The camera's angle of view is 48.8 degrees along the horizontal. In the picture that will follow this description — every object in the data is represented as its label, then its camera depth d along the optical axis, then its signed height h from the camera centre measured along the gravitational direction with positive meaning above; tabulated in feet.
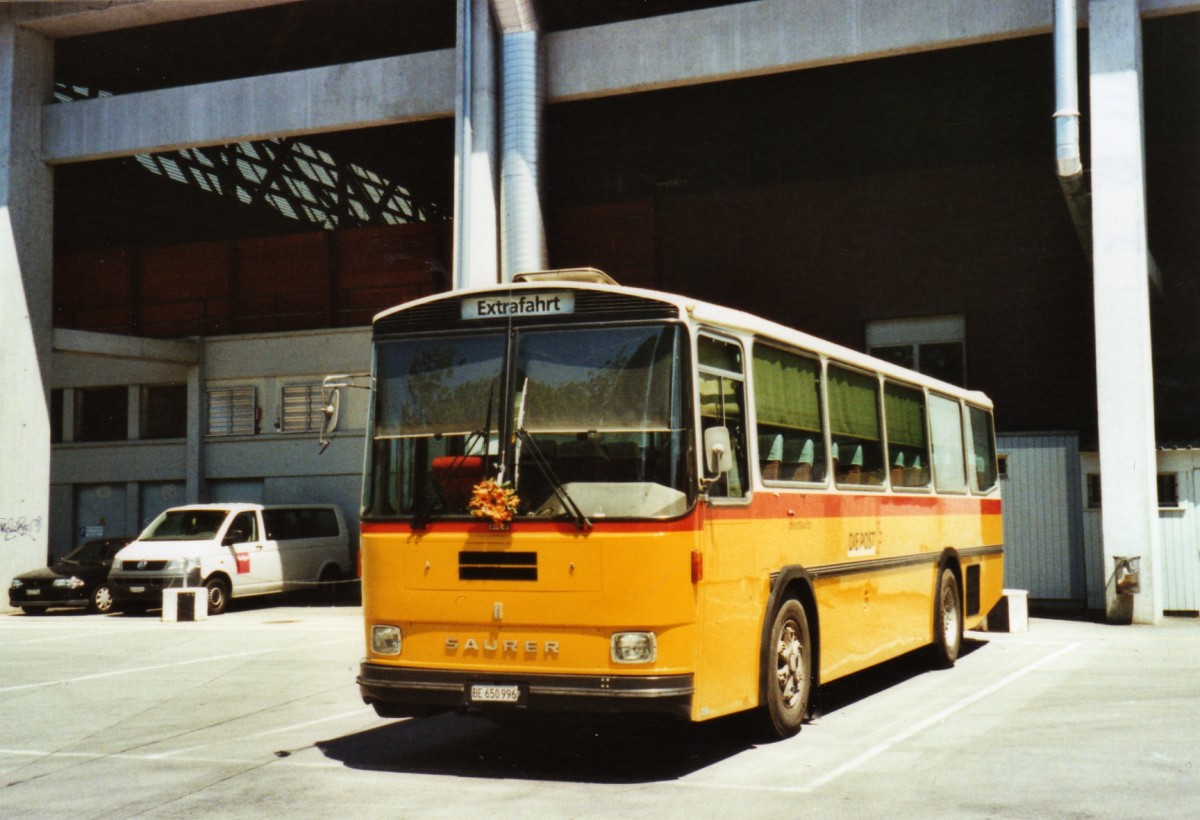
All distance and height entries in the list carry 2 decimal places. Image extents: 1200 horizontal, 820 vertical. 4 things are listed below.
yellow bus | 26.27 -0.14
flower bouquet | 26.94 +0.02
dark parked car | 78.38 -4.88
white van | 74.59 -2.92
